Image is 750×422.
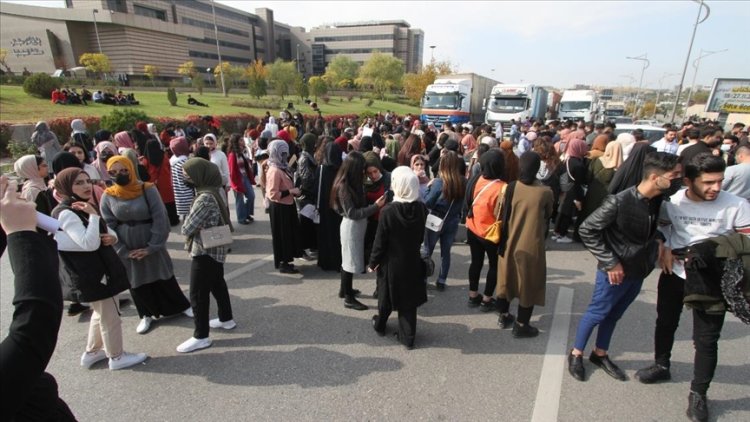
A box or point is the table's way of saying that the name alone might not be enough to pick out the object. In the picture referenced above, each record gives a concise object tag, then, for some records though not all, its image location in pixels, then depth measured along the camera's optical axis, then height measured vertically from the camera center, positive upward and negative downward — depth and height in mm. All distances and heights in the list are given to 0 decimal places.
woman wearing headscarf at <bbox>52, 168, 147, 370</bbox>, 2828 -1278
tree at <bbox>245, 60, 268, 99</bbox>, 39281 +1545
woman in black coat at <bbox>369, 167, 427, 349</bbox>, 3211 -1320
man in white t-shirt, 2574 -888
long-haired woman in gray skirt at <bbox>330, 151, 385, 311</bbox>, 3867 -1075
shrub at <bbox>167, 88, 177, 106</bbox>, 29489 +379
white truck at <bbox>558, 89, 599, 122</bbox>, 23969 +54
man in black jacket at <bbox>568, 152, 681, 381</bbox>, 2650 -974
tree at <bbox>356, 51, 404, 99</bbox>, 62969 +5322
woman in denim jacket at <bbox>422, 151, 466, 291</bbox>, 4348 -1081
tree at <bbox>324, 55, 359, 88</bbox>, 69625 +6351
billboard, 22203 +670
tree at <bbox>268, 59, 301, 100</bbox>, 47719 +3720
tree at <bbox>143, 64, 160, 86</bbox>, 53966 +4625
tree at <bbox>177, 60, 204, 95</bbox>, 61656 +5228
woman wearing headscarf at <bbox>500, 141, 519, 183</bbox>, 5289 -856
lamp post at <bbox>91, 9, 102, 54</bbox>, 55372 +11232
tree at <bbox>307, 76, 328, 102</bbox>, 48500 +2126
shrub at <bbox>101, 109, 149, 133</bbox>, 12969 -682
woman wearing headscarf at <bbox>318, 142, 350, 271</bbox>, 4566 -1485
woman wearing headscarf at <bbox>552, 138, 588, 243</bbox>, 5887 -1208
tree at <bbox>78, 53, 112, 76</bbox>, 47625 +4947
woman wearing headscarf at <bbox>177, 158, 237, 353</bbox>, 3240 -1236
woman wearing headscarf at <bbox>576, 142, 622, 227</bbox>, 5645 -1035
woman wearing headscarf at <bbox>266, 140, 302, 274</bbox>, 4832 -1414
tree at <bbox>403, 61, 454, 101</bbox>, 53959 +3749
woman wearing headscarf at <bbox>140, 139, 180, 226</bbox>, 6324 -1130
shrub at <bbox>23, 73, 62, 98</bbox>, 24375 +975
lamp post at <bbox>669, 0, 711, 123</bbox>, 23588 +5588
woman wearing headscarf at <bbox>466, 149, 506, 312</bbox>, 3820 -1142
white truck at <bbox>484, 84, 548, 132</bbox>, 20375 +60
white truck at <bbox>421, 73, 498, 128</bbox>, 21406 +201
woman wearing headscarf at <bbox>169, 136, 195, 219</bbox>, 5566 -1196
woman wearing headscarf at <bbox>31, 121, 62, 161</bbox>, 7100 -760
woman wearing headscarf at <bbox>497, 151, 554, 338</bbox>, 3279 -1202
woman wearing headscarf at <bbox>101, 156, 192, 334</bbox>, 3422 -1277
